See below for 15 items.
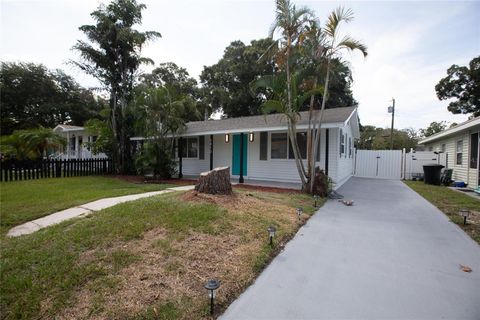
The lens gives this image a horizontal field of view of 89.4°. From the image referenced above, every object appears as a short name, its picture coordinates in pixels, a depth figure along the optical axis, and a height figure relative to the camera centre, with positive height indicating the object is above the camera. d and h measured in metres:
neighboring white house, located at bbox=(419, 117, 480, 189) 9.34 +0.35
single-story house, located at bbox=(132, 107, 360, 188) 9.30 +0.38
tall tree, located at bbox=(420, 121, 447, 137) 30.62 +3.83
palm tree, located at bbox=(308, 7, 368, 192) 6.60 +3.25
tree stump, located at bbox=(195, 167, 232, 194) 5.65 -0.66
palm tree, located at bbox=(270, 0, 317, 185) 6.85 +3.48
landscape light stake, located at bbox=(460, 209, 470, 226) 4.74 -1.11
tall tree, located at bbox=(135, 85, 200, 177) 10.04 +1.44
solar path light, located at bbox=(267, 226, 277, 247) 3.48 -1.11
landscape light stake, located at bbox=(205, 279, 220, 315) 2.07 -1.13
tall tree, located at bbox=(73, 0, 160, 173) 11.34 +4.75
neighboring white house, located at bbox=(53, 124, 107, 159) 20.53 +1.21
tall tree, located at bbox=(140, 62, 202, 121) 25.02 +8.17
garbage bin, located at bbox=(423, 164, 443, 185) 11.42 -0.74
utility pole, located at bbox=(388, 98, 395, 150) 22.33 +4.45
